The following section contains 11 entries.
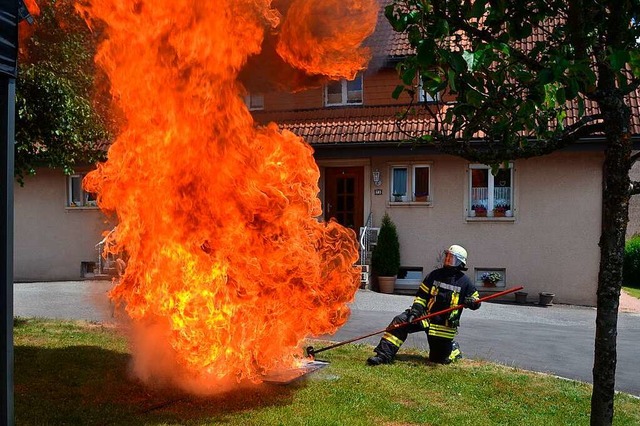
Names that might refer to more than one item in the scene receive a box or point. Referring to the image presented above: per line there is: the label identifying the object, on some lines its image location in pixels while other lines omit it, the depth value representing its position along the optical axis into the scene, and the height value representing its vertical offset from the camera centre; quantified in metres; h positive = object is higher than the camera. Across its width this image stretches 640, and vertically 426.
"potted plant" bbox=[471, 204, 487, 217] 16.47 +0.09
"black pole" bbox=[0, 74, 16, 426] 3.65 -0.12
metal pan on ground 6.47 -1.76
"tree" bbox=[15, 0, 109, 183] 8.15 +1.68
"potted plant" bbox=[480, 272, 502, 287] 15.98 -1.66
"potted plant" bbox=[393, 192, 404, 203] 17.17 +0.47
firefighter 8.05 -1.29
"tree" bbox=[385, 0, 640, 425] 3.77 +0.80
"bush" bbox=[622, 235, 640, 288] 21.33 -1.71
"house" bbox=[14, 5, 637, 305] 15.73 +0.53
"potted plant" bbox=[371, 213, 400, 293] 16.44 -1.18
